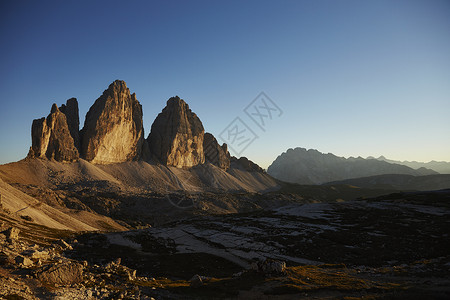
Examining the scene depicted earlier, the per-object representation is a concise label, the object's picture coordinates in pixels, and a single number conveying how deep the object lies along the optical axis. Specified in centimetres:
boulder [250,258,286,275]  2797
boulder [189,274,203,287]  2502
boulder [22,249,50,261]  2330
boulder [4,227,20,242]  2860
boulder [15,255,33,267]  2033
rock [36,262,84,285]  1912
